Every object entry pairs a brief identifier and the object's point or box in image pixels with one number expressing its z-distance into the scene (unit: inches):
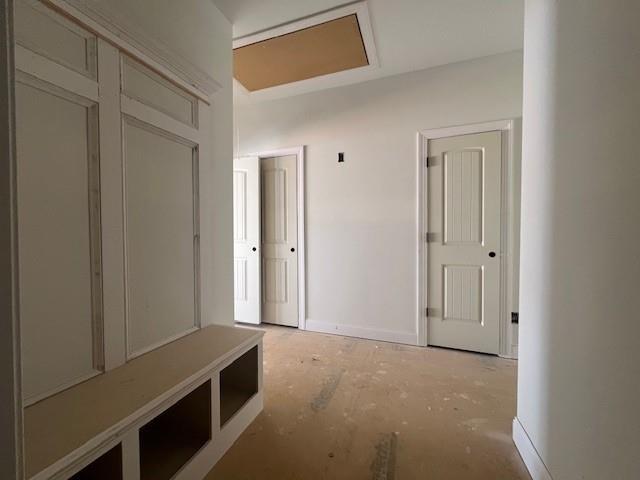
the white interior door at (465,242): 92.2
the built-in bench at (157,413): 30.8
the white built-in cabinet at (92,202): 37.7
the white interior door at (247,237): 122.1
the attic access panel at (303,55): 79.0
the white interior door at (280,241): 121.0
